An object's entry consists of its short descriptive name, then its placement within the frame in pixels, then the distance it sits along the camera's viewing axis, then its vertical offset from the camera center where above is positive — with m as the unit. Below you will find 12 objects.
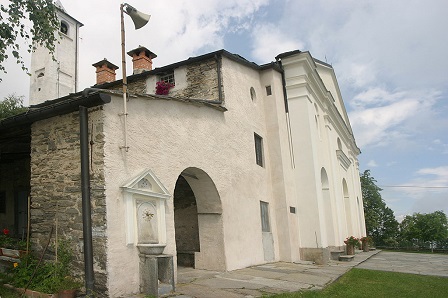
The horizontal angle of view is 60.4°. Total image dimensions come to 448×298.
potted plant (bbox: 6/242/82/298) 6.14 -0.79
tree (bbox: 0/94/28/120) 21.75 +7.52
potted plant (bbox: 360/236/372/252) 20.16 -1.93
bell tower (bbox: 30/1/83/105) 27.72 +11.49
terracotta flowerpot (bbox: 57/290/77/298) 6.01 -1.04
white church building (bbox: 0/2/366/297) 6.69 +1.21
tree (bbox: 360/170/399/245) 41.91 -0.68
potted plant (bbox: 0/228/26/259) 7.20 -0.33
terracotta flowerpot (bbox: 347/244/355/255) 15.25 -1.62
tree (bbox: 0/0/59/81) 6.62 +3.68
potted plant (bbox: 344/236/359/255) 15.26 -1.45
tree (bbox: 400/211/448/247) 41.38 -2.67
